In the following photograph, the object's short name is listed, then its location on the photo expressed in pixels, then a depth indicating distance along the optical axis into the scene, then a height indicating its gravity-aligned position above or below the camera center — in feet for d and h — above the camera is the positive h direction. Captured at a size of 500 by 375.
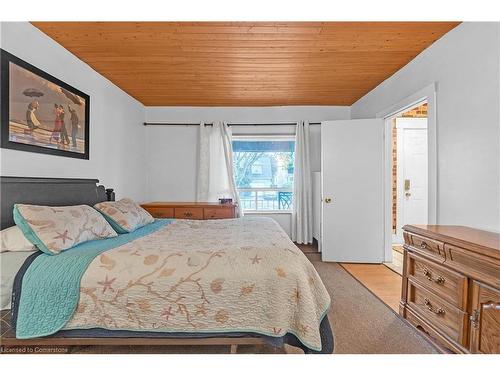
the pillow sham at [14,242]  5.72 -1.20
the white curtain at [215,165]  15.21 +1.06
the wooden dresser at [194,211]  12.82 -1.23
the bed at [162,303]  5.14 -2.20
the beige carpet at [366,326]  6.32 -3.61
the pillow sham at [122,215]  8.01 -0.94
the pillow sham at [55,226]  5.66 -0.92
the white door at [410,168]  16.31 +1.00
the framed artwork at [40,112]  6.52 +1.94
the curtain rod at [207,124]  15.24 +3.31
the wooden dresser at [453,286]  4.97 -2.10
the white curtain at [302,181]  15.14 +0.20
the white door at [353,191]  12.69 -0.27
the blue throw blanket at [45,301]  5.13 -2.15
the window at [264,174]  16.11 +0.61
